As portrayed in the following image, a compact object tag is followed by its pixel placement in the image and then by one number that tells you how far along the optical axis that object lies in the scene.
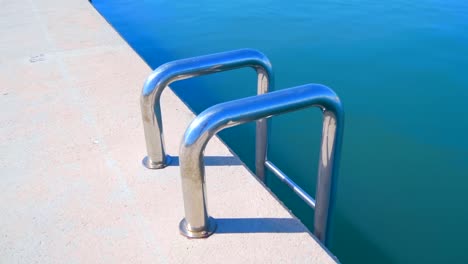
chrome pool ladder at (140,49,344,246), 1.49
